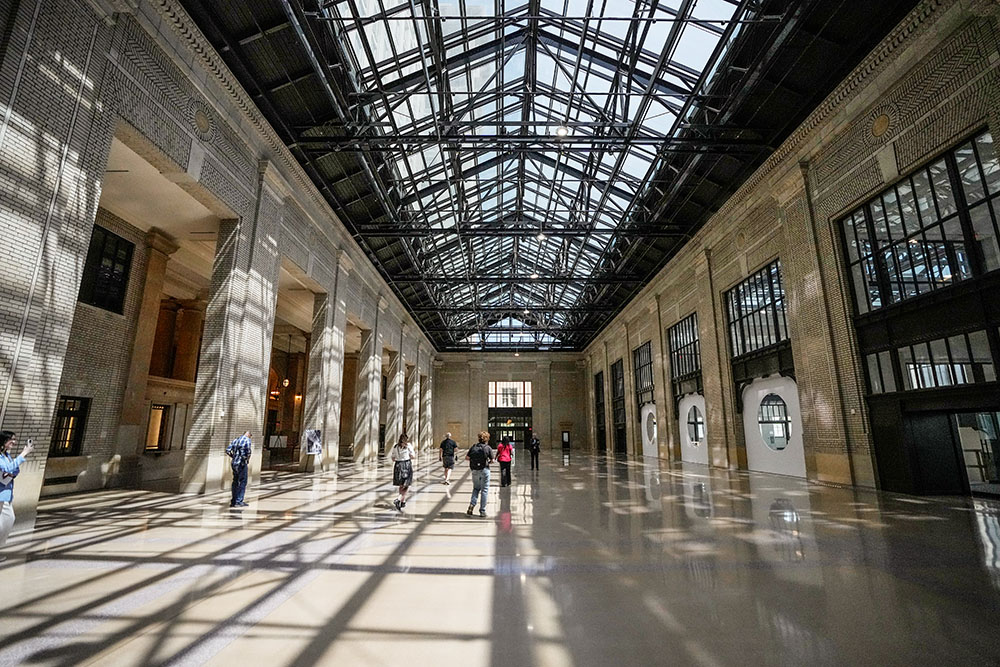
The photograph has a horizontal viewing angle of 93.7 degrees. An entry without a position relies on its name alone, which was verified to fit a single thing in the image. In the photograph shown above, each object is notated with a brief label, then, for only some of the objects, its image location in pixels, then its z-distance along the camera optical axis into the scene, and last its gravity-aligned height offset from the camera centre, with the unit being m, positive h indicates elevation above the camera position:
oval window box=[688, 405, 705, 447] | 22.34 +0.41
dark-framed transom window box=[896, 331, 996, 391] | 9.32 +1.52
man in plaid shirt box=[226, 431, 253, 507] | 9.41 -0.53
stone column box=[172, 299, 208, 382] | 20.14 +4.19
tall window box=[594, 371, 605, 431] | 40.38 +3.02
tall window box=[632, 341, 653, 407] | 29.23 +3.99
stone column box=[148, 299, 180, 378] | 19.61 +4.02
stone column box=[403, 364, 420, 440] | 35.09 +2.37
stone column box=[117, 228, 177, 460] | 13.89 +2.60
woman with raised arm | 5.48 -0.49
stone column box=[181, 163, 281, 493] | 11.38 +2.42
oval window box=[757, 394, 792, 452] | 15.81 +0.42
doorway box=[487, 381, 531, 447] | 45.22 +2.29
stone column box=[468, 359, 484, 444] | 43.97 +3.57
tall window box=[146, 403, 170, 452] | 18.66 +0.31
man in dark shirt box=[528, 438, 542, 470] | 19.31 -0.57
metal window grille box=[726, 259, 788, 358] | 16.05 +4.46
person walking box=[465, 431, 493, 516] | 8.89 -0.62
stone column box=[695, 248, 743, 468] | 18.62 +2.56
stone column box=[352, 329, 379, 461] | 23.48 +1.84
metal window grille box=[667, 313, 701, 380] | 22.52 +4.30
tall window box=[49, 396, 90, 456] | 12.15 +0.27
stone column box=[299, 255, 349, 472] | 17.36 +2.34
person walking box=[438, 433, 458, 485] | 12.79 -0.45
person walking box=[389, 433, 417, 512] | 9.43 -0.65
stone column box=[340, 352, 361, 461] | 33.16 +2.47
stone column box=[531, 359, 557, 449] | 43.94 +2.81
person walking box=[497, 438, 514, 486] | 13.23 -0.63
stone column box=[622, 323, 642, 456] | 31.34 +1.77
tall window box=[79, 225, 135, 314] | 13.09 +4.69
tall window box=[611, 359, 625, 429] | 35.09 +3.17
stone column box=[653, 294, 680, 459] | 24.77 +2.05
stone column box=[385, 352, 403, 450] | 28.88 +1.98
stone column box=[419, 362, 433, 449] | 39.41 +2.18
